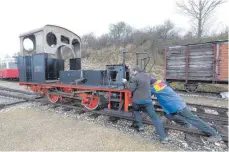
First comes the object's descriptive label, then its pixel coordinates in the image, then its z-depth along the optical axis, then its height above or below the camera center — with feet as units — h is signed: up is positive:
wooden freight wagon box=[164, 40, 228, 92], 28.50 +0.68
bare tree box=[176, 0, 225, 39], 70.18 +23.64
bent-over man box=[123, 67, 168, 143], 12.94 -1.80
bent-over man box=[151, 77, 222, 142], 11.87 -2.88
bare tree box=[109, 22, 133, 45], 76.65 +17.30
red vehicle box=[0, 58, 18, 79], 59.36 -0.37
